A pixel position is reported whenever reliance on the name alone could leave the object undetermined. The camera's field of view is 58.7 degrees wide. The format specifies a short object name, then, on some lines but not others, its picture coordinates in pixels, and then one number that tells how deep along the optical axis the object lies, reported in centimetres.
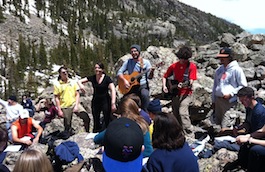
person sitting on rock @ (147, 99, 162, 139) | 335
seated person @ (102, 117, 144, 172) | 164
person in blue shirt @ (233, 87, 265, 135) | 334
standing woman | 478
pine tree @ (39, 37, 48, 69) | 5009
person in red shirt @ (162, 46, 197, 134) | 450
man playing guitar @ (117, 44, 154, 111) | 470
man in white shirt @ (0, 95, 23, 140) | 559
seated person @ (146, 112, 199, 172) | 214
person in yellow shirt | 497
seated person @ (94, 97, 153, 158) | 287
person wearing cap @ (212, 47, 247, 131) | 413
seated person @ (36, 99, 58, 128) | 593
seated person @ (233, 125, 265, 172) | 305
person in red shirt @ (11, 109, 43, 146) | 432
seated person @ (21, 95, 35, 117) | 855
